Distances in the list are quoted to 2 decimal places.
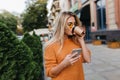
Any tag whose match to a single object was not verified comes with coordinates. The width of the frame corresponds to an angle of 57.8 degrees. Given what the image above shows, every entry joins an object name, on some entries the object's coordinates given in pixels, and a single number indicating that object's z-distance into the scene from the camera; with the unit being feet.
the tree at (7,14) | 105.60
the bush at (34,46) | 10.13
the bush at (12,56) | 5.15
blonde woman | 3.24
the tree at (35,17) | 74.04
